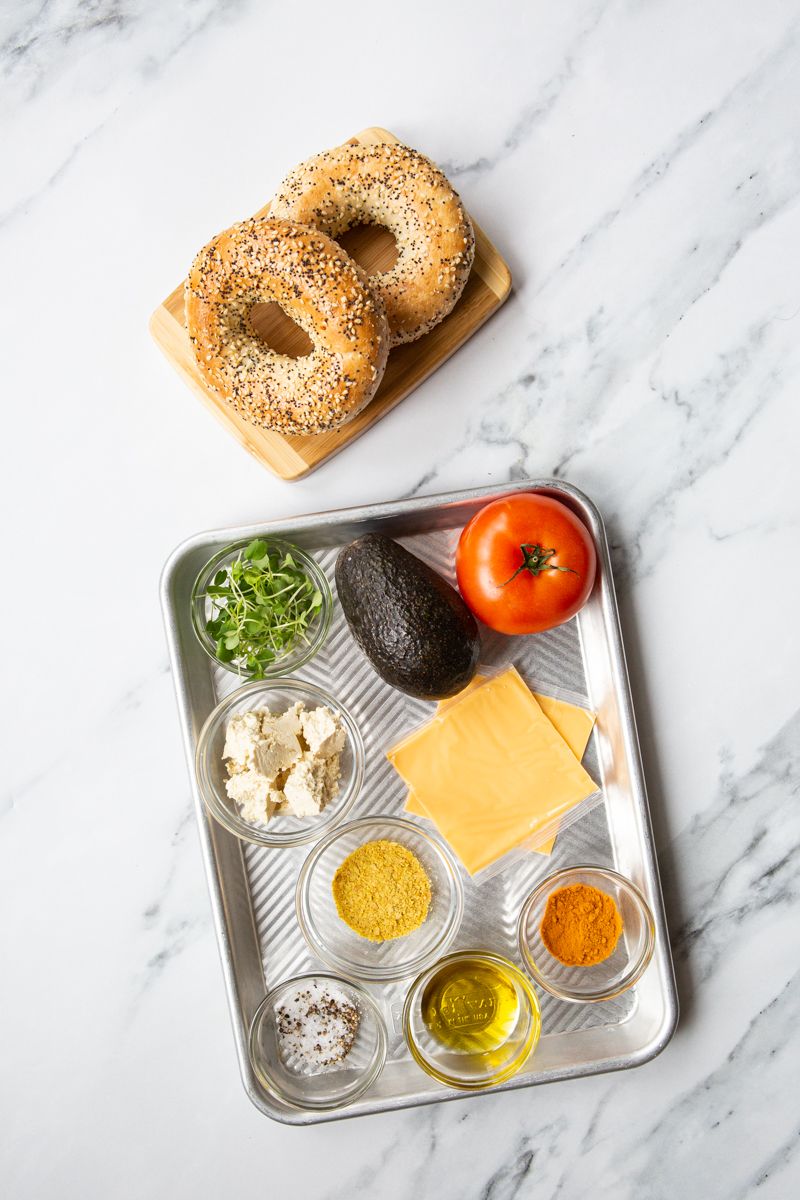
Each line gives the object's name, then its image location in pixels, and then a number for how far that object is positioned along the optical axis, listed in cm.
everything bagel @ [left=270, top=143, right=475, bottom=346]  119
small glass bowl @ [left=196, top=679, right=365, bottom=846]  122
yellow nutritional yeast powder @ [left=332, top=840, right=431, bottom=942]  124
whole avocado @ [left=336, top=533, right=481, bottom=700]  114
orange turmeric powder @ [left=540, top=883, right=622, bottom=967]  124
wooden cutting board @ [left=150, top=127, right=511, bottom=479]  127
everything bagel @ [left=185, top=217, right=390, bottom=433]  115
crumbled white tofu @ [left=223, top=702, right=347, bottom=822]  118
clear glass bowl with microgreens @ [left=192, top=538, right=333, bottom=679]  119
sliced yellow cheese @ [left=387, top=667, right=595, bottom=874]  126
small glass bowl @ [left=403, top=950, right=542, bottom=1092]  122
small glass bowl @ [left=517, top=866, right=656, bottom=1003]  123
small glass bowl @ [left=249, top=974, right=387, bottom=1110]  122
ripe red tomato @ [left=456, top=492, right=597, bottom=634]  116
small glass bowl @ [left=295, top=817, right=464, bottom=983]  124
